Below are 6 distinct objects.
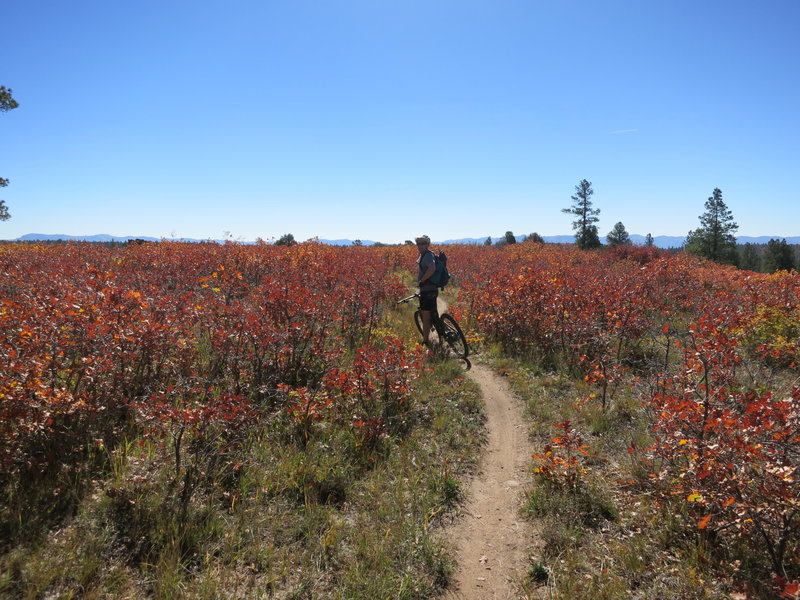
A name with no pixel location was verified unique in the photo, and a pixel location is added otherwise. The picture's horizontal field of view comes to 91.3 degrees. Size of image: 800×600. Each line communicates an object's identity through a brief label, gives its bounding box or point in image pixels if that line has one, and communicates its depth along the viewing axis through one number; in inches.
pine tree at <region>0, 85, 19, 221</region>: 492.7
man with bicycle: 338.0
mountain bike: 359.9
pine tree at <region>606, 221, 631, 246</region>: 1849.3
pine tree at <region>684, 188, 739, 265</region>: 1718.8
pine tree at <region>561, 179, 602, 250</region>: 1861.5
